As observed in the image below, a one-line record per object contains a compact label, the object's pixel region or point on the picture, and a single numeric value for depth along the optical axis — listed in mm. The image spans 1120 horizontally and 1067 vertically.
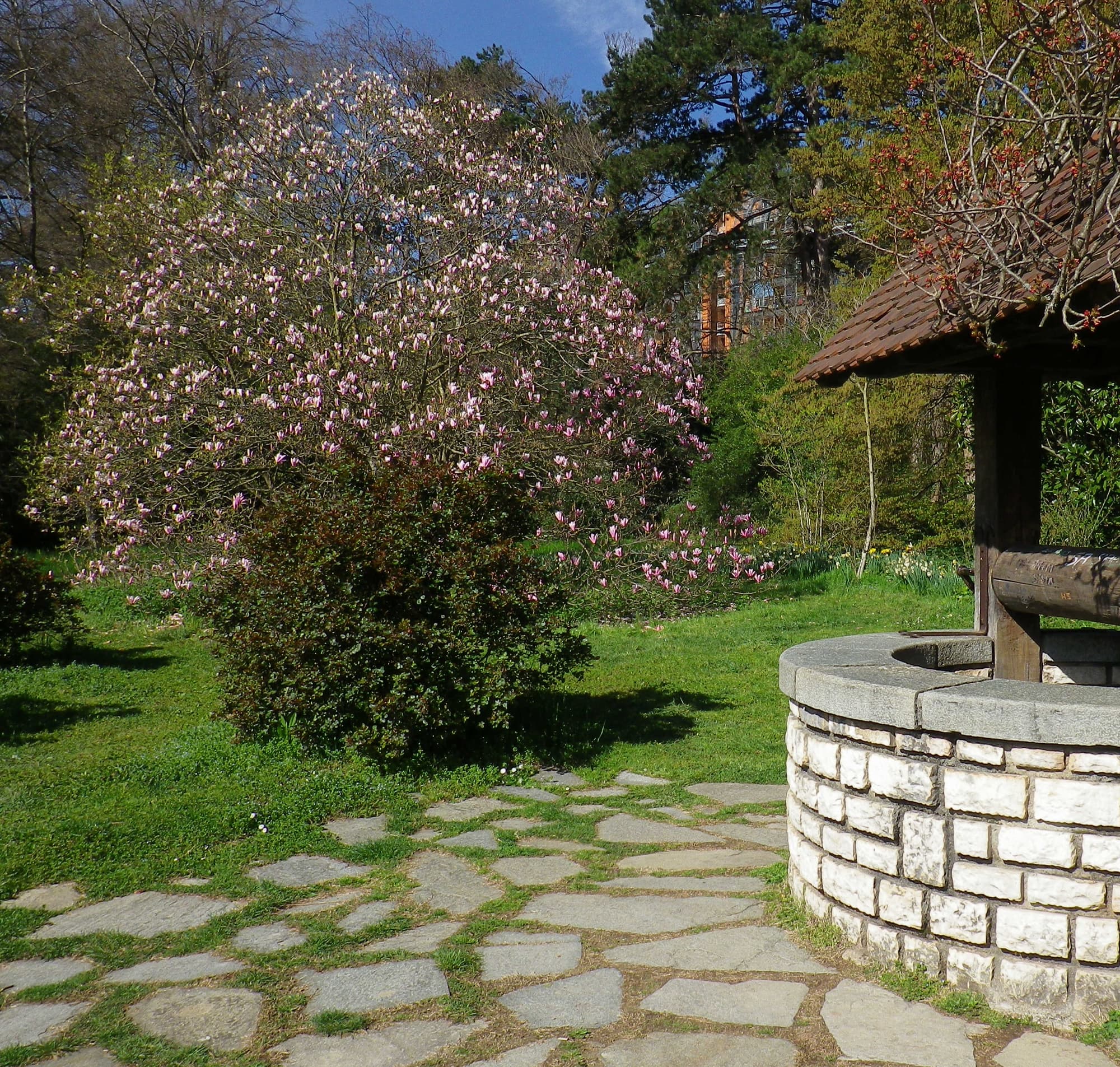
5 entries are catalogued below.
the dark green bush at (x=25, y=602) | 8305
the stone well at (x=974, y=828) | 2697
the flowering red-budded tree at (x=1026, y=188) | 2746
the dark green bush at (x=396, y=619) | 5250
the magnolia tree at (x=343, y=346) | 9578
